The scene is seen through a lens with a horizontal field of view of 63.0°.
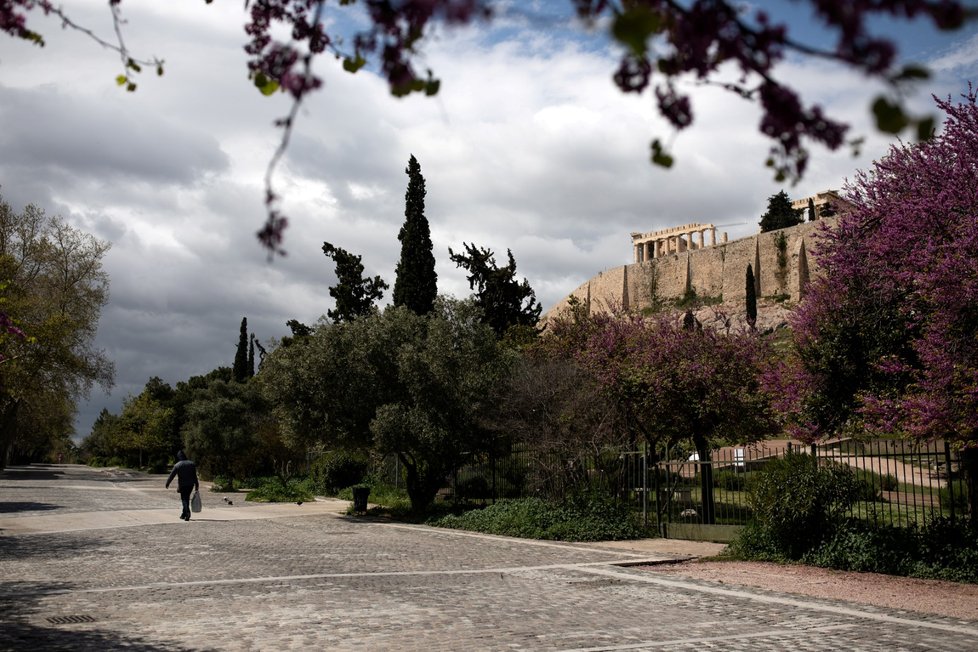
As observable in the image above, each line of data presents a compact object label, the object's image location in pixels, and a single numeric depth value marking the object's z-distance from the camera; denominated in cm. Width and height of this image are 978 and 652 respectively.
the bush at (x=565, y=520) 1664
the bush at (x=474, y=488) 2227
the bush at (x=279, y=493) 2784
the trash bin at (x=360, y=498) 2214
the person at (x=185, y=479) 1891
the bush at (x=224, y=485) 3406
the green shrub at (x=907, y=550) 1130
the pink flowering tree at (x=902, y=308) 1085
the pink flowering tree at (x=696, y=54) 191
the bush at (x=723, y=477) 1514
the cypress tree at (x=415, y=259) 2980
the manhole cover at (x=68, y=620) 746
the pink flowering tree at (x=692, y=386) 1958
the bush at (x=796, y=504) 1276
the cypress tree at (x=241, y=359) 5703
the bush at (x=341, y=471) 3070
